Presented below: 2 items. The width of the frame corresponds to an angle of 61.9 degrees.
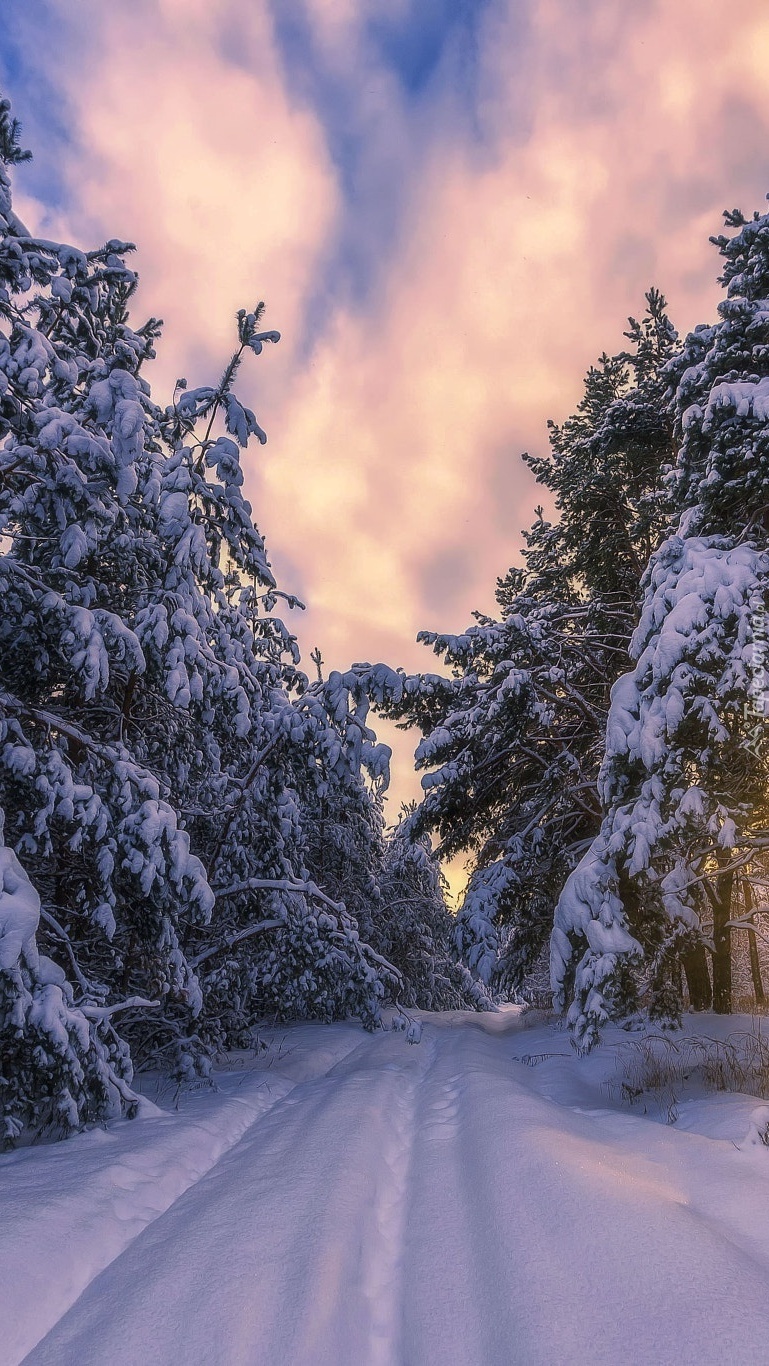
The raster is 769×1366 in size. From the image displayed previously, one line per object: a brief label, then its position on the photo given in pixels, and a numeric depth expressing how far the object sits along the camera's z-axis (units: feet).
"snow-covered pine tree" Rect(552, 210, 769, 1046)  17.43
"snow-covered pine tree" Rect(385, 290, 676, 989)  31.81
